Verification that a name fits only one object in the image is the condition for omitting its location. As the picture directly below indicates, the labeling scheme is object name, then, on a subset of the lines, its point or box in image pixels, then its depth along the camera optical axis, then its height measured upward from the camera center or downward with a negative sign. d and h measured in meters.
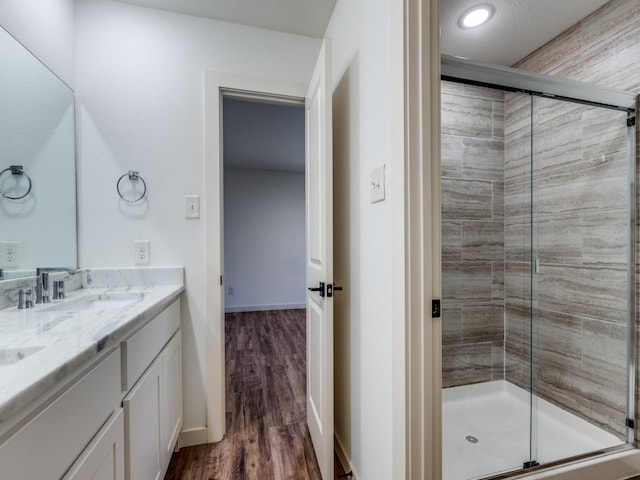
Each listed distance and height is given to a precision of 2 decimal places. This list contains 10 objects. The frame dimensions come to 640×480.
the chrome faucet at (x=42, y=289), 1.18 -0.19
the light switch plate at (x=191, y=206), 1.65 +0.19
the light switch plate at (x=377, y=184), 1.04 +0.20
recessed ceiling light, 1.56 +1.23
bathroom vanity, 0.51 -0.35
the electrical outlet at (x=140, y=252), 1.59 -0.06
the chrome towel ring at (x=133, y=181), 1.59 +0.32
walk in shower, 1.59 -0.21
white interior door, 1.28 -0.12
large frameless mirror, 1.15 +0.34
